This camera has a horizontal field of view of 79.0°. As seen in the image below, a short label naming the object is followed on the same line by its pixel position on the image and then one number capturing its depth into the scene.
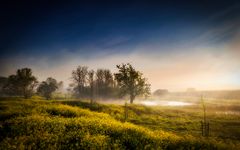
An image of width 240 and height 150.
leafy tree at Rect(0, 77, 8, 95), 117.05
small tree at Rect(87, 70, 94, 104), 79.12
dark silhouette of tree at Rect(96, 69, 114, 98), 90.52
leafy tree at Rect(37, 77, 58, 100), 98.05
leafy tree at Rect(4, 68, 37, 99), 80.06
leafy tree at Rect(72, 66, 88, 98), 85.66
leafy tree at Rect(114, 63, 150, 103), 62.49
